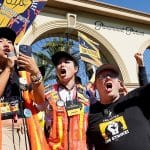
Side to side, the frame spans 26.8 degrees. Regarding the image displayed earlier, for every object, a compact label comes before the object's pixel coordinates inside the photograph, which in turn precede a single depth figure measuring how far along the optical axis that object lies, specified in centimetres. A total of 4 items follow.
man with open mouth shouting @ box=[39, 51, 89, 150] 259
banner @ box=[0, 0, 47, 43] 282
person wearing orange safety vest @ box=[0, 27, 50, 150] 214
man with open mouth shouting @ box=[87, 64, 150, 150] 206
